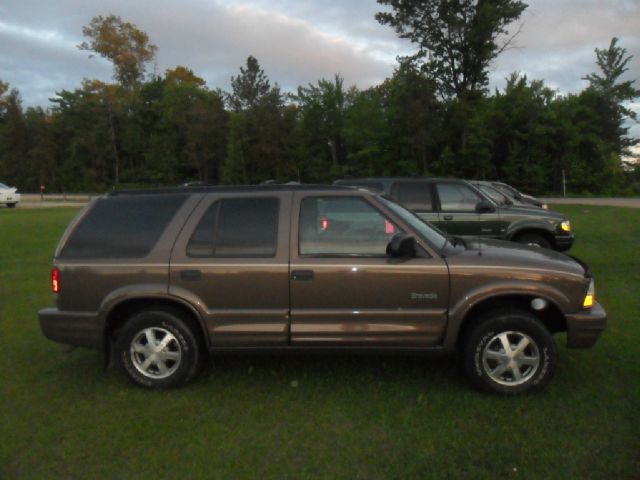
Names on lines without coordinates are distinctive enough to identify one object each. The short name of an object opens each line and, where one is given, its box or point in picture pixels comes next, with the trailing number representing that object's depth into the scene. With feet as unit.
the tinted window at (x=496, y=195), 35.50
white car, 108.58
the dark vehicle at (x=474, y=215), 31.48
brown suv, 13.96
